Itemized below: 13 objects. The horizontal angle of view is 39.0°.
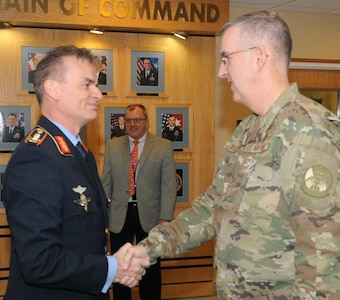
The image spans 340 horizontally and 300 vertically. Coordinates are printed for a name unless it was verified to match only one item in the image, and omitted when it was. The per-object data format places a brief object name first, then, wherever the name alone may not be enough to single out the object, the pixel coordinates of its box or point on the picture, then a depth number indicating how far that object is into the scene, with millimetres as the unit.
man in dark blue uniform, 1692
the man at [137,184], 4273
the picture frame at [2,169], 4434
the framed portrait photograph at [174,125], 4766
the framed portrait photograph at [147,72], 4656
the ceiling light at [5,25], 4234
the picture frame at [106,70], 4555
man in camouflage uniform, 1542
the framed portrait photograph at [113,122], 4609
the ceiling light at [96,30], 4428
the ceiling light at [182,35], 4637
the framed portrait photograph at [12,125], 4398
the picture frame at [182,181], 4836
